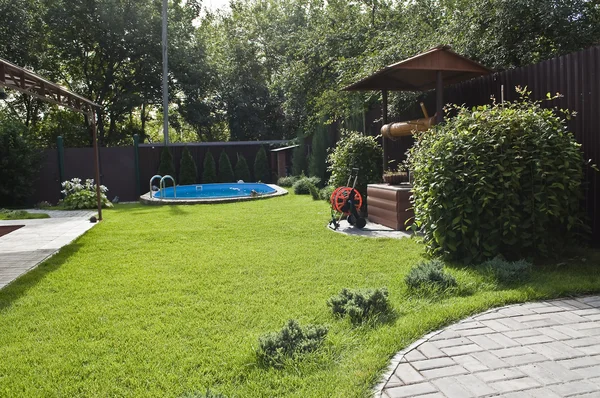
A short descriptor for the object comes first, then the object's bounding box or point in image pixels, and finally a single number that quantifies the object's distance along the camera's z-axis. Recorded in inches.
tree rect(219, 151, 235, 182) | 678.5
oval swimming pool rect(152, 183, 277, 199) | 597.6
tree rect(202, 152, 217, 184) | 669.9
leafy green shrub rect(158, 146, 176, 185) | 632.4
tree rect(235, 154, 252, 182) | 686.5
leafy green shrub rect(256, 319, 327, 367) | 97.0
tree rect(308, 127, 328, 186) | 537.3
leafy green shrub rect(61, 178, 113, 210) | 408.7
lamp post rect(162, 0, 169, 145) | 689.0
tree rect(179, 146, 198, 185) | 652.1
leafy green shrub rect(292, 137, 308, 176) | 612.4
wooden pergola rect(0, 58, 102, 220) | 193.0
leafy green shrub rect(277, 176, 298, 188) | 594.2
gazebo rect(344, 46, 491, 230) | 229.5
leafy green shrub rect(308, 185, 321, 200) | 432.3
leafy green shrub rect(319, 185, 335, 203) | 396.5
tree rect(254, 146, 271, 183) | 694.5
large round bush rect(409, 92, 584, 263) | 160.4
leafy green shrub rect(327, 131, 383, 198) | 322.3
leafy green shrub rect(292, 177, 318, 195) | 497.0
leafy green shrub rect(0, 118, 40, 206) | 464.1
